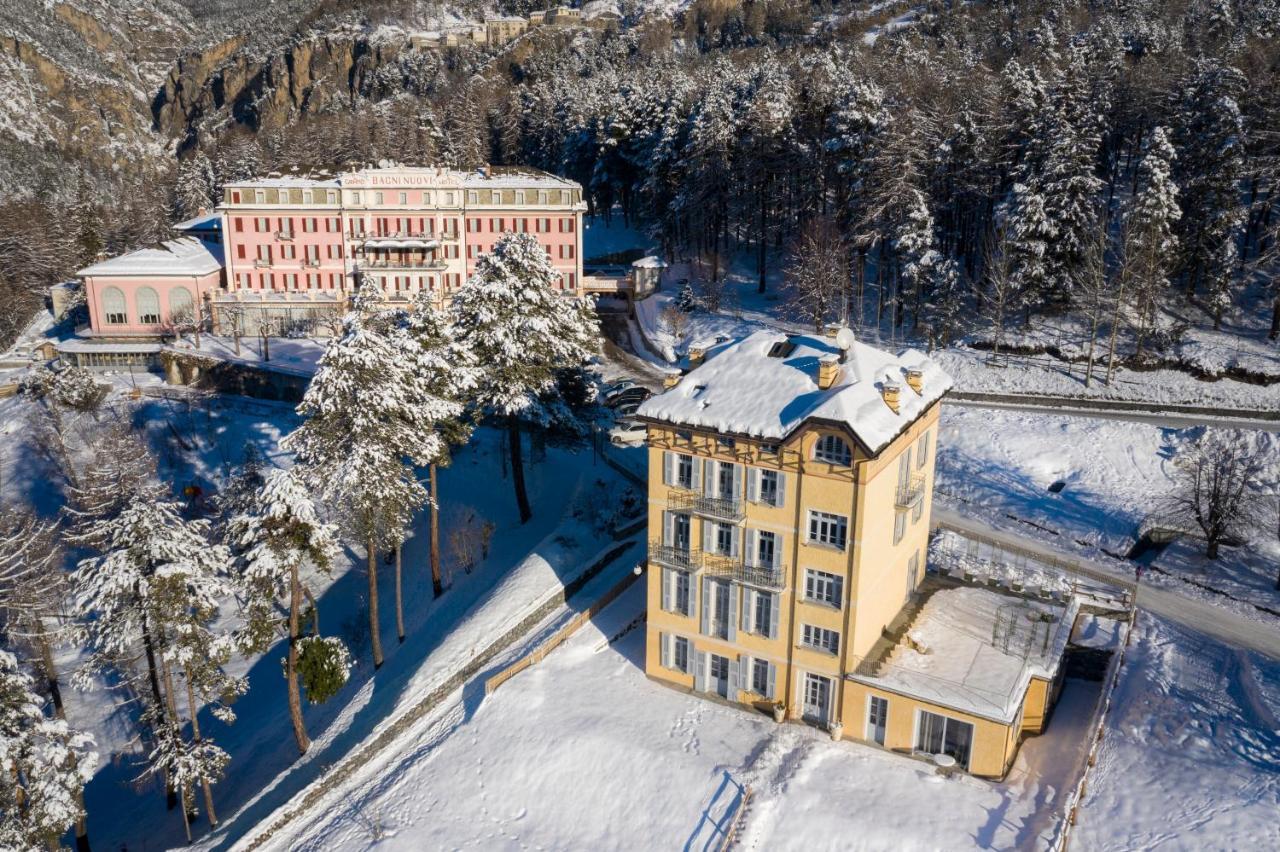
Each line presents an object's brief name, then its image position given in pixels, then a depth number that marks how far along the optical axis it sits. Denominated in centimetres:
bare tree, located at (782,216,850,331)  5312
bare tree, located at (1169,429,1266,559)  3384
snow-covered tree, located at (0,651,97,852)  2386
